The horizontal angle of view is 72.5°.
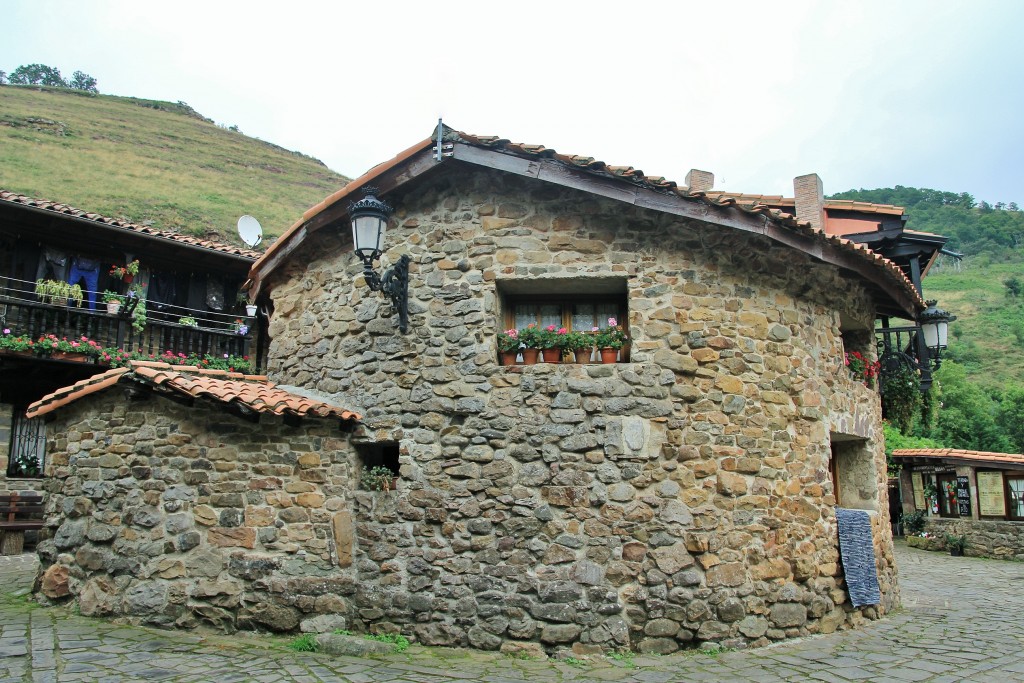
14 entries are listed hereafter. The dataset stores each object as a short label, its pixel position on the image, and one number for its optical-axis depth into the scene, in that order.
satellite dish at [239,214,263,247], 15.88
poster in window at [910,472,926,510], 18.62
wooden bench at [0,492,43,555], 11.29
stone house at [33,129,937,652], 6.39
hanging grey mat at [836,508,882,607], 7.10
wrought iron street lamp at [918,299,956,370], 8.87
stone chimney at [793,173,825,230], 9.98
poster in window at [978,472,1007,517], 16.03
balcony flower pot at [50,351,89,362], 12.55
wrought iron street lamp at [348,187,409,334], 6.63
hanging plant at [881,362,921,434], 9.18
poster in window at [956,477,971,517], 16.81
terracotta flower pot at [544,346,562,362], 6.93
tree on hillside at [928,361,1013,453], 26.69
